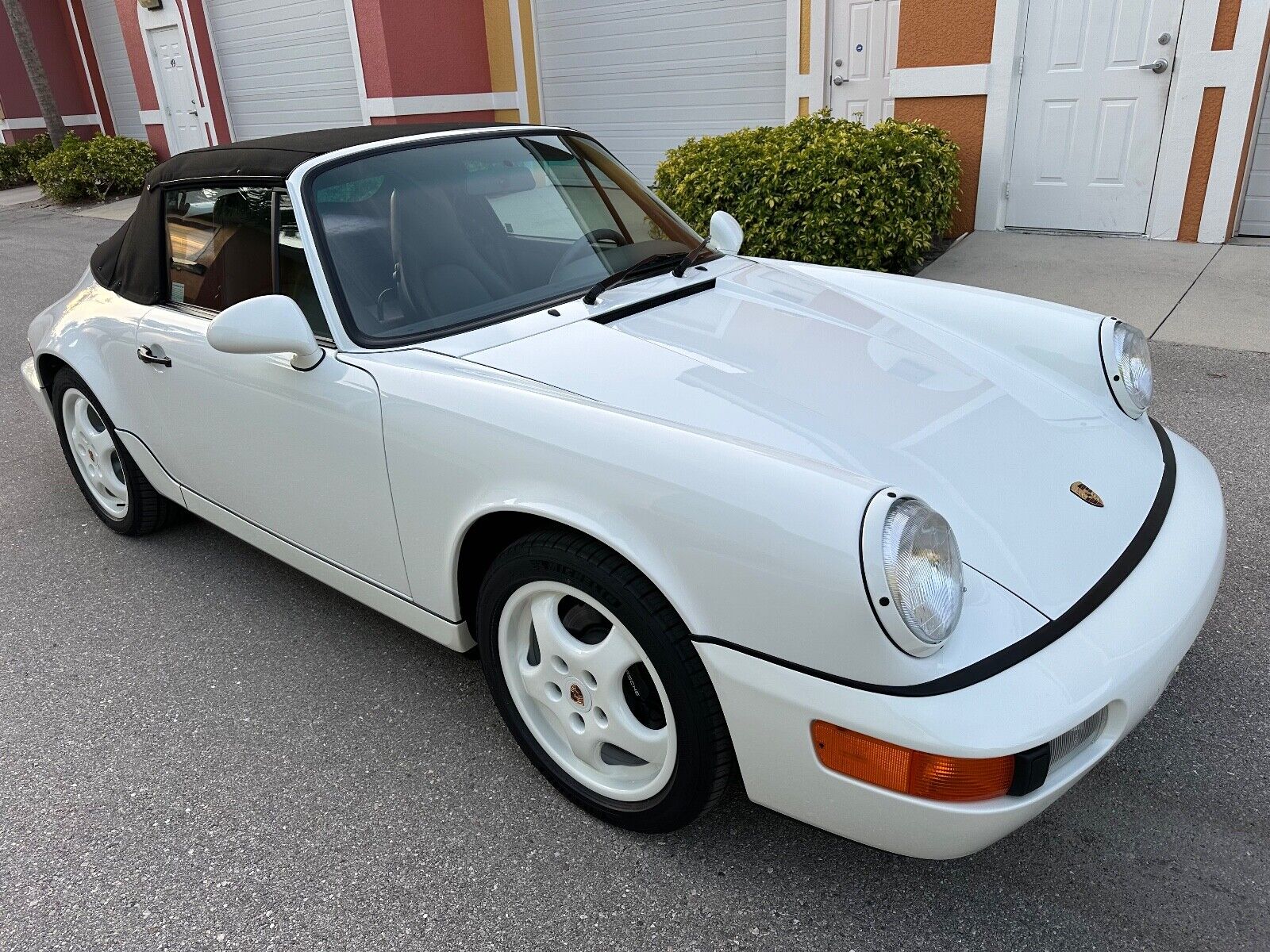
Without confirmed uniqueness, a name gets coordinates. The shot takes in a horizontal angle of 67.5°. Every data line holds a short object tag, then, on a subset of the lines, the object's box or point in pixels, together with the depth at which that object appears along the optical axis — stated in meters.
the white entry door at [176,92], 13.65
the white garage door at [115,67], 16.83
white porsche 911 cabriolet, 1.65
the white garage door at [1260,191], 6.53
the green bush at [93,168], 13.77
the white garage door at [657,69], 8.98
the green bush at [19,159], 16.41
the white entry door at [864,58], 7.76
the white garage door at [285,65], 11.67
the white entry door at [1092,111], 6.37
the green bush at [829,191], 6.10
